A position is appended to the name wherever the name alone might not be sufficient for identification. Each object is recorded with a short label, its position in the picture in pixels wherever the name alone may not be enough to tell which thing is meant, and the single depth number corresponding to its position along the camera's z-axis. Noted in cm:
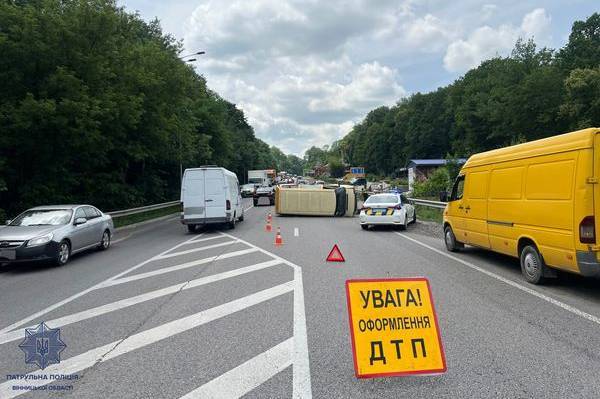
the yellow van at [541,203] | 697
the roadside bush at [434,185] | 3234
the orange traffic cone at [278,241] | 1406
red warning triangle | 1052
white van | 1861
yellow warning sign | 412
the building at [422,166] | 6113
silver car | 1047
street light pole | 3108
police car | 1825
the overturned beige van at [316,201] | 2714
